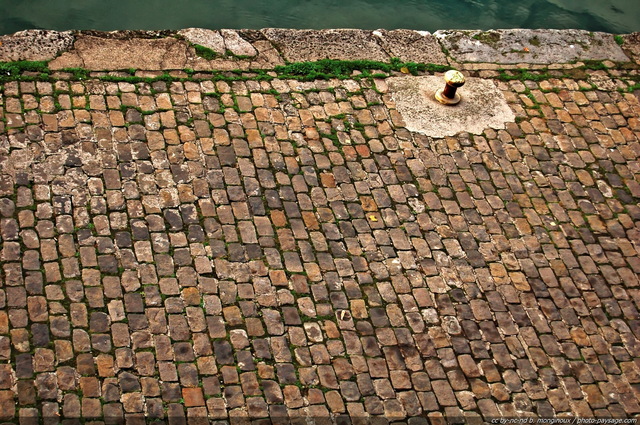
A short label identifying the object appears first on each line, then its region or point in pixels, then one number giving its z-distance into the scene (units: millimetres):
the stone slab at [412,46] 8617
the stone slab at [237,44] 8188
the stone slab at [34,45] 7539
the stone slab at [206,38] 8164
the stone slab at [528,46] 8844
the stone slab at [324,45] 8344
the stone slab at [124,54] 7656
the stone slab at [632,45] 9289
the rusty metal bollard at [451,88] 7828
